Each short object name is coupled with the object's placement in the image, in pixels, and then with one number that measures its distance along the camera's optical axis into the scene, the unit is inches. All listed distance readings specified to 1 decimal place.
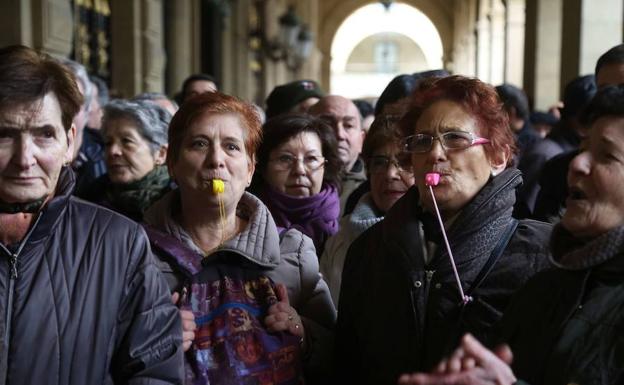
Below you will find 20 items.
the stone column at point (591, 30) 328.5
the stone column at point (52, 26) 277.6
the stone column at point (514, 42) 684.7
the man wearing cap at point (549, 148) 194.9
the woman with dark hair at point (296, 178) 154.3
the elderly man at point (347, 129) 201.3
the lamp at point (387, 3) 1170.6
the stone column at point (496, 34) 934.4
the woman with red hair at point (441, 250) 99.7
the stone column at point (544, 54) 461.4
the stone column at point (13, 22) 266.5
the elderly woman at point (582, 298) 74.4
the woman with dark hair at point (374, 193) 138.6
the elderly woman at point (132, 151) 159.0
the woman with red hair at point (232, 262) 103.7
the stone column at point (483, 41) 999.6
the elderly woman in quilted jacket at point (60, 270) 85.4
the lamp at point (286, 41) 793.6
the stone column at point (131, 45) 391.5
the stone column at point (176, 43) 484.7
